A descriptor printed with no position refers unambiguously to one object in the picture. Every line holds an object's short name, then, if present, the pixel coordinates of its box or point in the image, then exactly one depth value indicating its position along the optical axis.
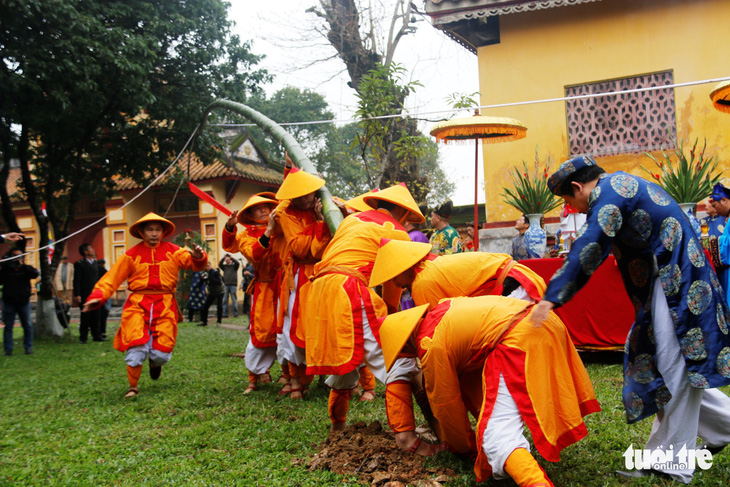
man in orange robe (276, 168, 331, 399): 5.20
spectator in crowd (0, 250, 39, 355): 9.75
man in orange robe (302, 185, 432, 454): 3.96
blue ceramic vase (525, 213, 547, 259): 6.97
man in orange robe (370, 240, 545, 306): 3.23
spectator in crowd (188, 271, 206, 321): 14.38
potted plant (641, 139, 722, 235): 6.03
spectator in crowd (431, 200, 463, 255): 7.60
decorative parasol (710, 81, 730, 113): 5.85
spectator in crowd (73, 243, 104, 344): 11.43
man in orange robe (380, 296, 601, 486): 2.67
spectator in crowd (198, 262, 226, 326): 13.56
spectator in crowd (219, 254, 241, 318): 15.03
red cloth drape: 5.81
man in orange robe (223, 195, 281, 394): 6.07
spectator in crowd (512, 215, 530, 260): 7.17
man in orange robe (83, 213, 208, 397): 6.13
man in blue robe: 2.78
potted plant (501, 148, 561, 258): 6.99
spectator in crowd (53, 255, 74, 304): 20.41
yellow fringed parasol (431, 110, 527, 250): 6.40
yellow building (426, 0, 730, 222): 8.42
